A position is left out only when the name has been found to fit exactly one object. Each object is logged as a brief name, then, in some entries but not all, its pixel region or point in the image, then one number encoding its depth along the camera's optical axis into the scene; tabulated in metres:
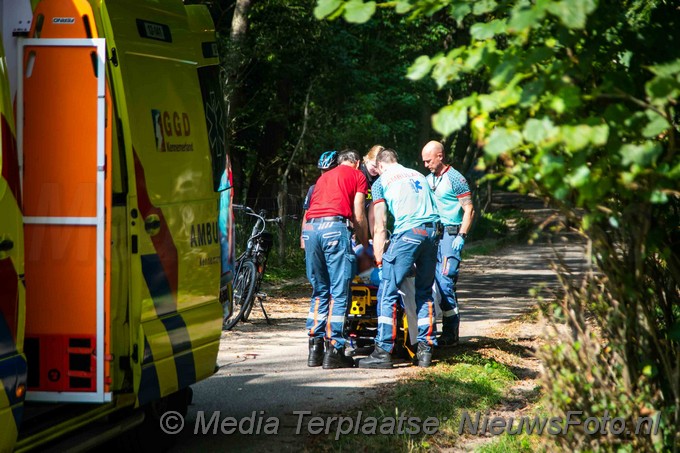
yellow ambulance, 10.83
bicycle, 23.73
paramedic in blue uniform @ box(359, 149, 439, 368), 18.36
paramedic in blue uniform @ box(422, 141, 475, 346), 20.92
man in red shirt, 18.11
